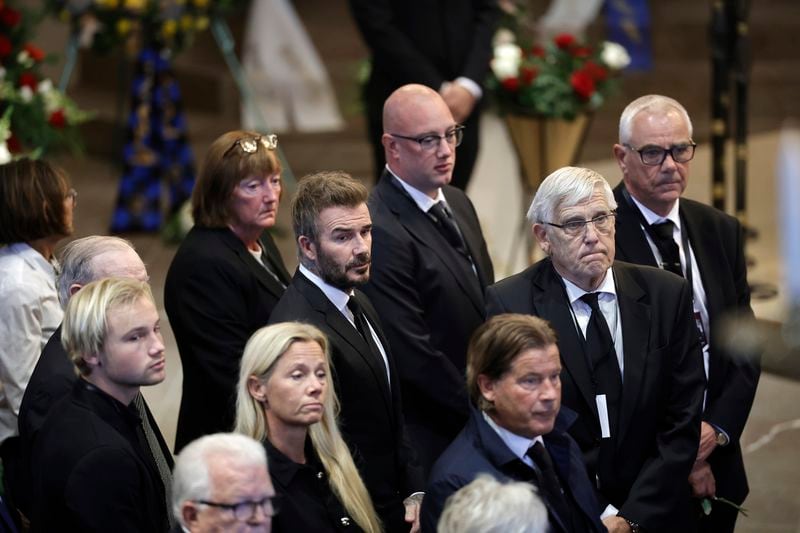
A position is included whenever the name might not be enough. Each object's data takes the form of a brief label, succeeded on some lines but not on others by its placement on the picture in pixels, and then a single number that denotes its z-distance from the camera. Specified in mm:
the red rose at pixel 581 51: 16969
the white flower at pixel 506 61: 16672
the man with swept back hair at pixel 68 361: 8695
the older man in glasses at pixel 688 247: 9867
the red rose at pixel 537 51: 16969
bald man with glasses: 9937
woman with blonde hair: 8039
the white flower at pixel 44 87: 14621
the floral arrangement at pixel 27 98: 14250
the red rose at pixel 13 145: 13758
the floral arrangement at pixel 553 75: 16562
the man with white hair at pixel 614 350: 8945
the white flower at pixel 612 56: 17047
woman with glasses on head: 10094
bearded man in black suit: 8937
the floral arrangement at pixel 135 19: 18594
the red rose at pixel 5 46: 14656
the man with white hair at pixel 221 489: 7000
